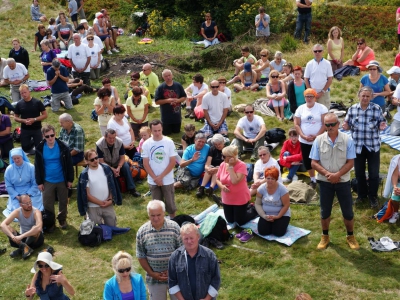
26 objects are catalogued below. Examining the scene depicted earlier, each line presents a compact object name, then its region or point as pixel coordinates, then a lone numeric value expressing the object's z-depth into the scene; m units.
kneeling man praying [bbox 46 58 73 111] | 14.98
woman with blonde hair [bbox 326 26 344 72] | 15.56
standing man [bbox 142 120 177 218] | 9.13
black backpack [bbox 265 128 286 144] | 12.27
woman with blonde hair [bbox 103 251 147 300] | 6.20
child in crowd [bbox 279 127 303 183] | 10.80
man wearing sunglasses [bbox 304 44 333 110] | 12.23
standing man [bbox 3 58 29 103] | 15.77
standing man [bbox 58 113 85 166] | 10.77
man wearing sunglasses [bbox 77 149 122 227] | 9.34
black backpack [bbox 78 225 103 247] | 9.27
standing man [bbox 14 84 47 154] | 12.46
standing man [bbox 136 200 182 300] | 6.48
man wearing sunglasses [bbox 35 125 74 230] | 9.70
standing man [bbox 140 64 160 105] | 15.27
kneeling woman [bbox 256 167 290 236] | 8.81
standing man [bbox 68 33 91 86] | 16.81
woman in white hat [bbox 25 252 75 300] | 6.91
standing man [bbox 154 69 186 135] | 13.06
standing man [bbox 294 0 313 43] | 18.73
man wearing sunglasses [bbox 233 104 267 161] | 11.70
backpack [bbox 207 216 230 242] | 8.90
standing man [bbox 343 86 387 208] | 9.11
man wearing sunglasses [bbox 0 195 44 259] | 9.15
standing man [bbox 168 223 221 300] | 5.99
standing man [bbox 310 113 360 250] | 8.02
